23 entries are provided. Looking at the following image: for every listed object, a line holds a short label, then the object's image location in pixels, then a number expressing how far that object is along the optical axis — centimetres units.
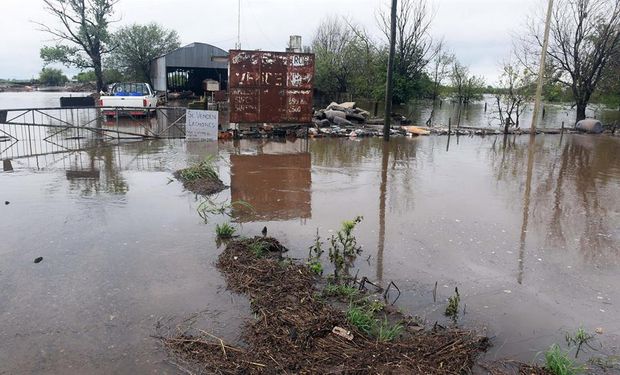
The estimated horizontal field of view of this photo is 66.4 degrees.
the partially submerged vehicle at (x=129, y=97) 2278
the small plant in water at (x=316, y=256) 561
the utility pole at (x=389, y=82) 1703
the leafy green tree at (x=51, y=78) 8544
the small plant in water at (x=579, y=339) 430
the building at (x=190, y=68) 4031
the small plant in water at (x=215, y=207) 787
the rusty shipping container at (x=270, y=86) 1712
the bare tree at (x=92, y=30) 3981
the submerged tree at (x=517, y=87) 2408
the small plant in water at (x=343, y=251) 584
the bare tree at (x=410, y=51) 4019
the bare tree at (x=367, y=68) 3556
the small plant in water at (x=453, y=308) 477
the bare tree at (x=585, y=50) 2662
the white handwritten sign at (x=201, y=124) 1634
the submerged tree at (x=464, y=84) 4028
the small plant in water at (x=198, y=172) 1005
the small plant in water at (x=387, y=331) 408
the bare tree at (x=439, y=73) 5094
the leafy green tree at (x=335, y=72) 3891
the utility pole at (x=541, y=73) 2084
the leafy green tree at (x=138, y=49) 5062
